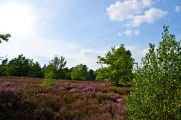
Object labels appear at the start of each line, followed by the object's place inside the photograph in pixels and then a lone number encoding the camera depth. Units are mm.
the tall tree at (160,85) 4370
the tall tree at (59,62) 27151
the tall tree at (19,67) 25037
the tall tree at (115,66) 16393
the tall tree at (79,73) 28295
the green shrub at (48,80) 12360
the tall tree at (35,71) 26954
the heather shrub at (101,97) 10153
